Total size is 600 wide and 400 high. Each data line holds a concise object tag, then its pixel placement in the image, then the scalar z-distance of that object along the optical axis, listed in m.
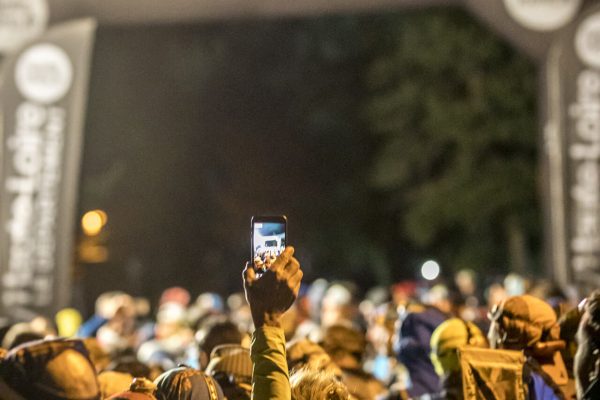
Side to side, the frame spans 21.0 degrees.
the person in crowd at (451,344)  8.38
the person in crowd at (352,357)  10.01
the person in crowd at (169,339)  12.73
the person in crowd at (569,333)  7.78
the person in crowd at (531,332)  7.23
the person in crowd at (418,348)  9.92
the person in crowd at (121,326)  17.18
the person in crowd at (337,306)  18.21
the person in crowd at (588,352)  6.25
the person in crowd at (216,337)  9.08
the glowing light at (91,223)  45.34
